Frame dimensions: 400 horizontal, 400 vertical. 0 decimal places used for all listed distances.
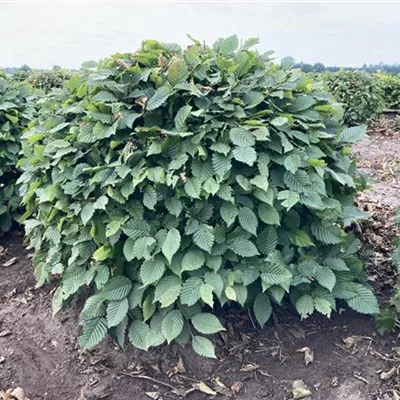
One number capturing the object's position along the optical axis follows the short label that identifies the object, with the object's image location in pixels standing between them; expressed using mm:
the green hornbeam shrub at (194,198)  2121
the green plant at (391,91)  9656
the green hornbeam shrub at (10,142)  3496
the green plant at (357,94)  8250
